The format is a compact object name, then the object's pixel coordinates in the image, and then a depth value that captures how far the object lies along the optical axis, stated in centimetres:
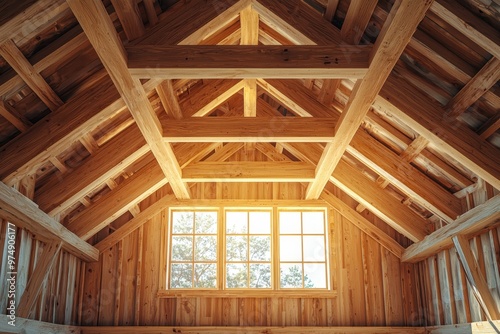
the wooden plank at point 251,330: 721
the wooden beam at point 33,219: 482
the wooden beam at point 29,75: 398
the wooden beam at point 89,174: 573
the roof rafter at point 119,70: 356
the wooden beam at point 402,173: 600
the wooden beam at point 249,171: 691
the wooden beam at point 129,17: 417
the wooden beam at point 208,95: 618
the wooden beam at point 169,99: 530
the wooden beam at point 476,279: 535
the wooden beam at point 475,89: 414
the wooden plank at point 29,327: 488
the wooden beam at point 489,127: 458
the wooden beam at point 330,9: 448
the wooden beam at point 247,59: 418
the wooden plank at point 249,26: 505
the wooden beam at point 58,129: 474
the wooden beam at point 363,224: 766
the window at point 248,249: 770
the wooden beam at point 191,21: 434
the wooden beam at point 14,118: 446
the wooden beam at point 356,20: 429
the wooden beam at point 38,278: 539
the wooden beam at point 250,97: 615
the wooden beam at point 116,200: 679
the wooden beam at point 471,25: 377
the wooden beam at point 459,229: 506
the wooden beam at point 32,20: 355
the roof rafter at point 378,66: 361
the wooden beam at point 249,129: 559
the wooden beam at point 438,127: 473
